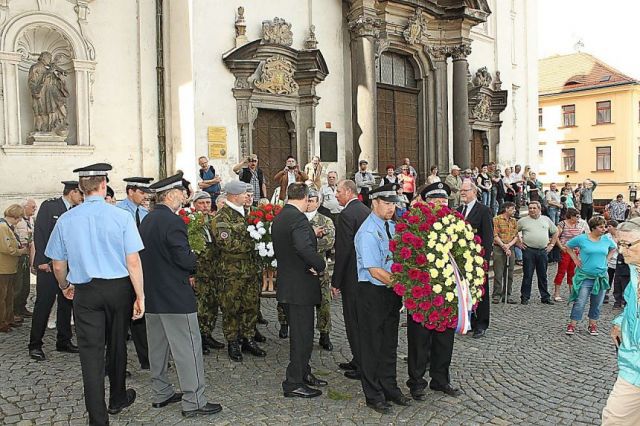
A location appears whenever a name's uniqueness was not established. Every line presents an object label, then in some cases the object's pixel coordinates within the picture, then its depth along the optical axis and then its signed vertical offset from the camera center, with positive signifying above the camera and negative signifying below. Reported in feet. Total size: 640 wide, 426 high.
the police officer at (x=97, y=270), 16.08 -1.87
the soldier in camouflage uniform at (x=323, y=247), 24.48 -2.09
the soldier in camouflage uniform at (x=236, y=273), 22.87 -2.95
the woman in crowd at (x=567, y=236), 37.32 -2.85
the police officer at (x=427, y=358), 19.34 -5.28
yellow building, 142.20 +15.63
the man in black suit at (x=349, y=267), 19.85 -2.39
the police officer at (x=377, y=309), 18.37 -3.56
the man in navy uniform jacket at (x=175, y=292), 17.44 -2.70
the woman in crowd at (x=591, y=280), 27.86 -4.20
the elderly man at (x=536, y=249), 35.91 -3.49
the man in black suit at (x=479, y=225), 27.22 -1.50
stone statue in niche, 40.96 +7.06
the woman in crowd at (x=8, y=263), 26.84 -2.76
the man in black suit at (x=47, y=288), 23.62 -3.41
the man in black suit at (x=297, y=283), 19.34 -2.83
